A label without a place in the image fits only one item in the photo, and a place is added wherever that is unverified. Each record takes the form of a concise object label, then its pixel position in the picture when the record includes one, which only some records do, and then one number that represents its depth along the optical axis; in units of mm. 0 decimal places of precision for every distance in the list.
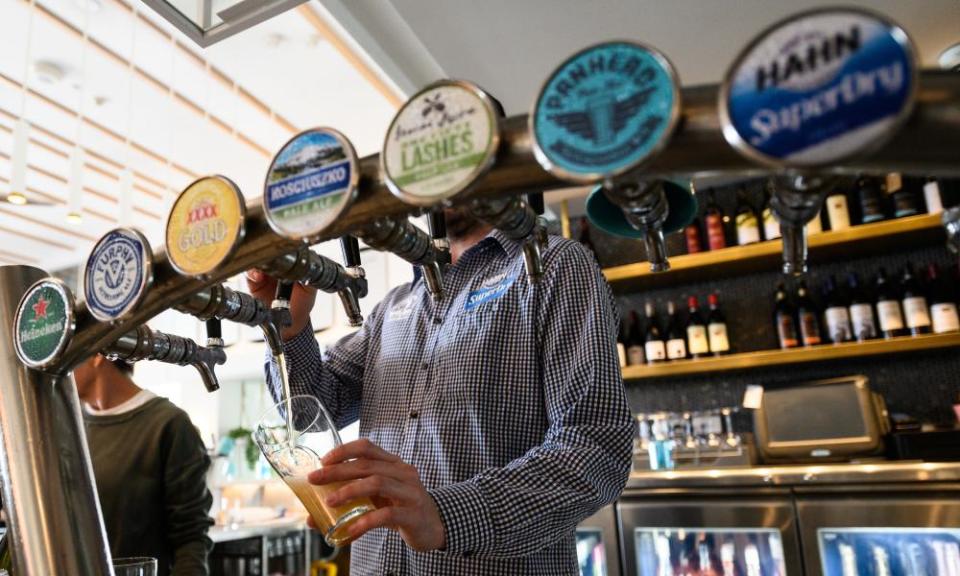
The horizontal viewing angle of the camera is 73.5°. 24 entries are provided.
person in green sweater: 1428
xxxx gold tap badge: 476
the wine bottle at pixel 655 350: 3018
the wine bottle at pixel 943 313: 2451
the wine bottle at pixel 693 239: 3070
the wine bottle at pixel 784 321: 2811
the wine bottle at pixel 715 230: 3006
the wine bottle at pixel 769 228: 2857
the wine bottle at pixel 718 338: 2918
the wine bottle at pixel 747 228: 2875
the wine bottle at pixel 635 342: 3137
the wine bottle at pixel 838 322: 2674
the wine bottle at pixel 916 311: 2523
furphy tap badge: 520
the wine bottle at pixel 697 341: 2979
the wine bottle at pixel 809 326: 2738
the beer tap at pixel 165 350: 595
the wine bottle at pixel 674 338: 2973
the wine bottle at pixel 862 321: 2611
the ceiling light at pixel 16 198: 2566
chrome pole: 537
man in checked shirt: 609
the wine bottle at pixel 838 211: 2662
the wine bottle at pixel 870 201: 2623
